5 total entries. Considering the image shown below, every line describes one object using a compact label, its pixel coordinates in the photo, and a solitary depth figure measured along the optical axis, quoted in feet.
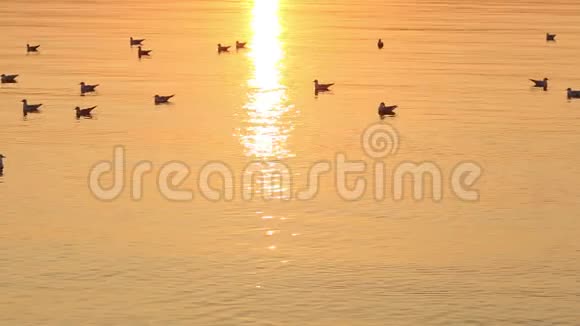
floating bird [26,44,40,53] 247.25
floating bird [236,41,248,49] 266.32
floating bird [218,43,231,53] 255.95
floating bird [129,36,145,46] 261.44
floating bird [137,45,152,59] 244.38
